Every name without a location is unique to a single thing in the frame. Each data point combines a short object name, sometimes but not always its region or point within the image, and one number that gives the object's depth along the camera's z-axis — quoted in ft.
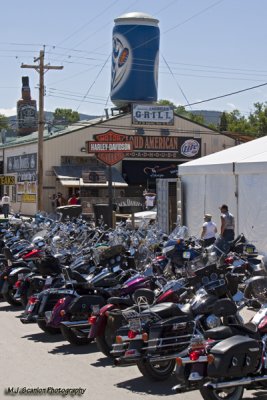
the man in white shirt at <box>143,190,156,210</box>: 110.11
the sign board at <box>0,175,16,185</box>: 102.57
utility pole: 114.01
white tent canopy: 62.64
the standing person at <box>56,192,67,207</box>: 123.33
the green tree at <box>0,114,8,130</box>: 370.39
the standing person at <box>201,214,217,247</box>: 56.95
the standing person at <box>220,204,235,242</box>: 58.59
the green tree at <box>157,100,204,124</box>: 371.76
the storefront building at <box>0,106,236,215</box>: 152.46
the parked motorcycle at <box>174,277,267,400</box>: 20.51
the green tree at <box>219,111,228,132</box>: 332.60
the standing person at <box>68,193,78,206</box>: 105.91
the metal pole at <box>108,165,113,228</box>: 76.84
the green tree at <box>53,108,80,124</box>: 436.76
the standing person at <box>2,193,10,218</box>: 112.98
